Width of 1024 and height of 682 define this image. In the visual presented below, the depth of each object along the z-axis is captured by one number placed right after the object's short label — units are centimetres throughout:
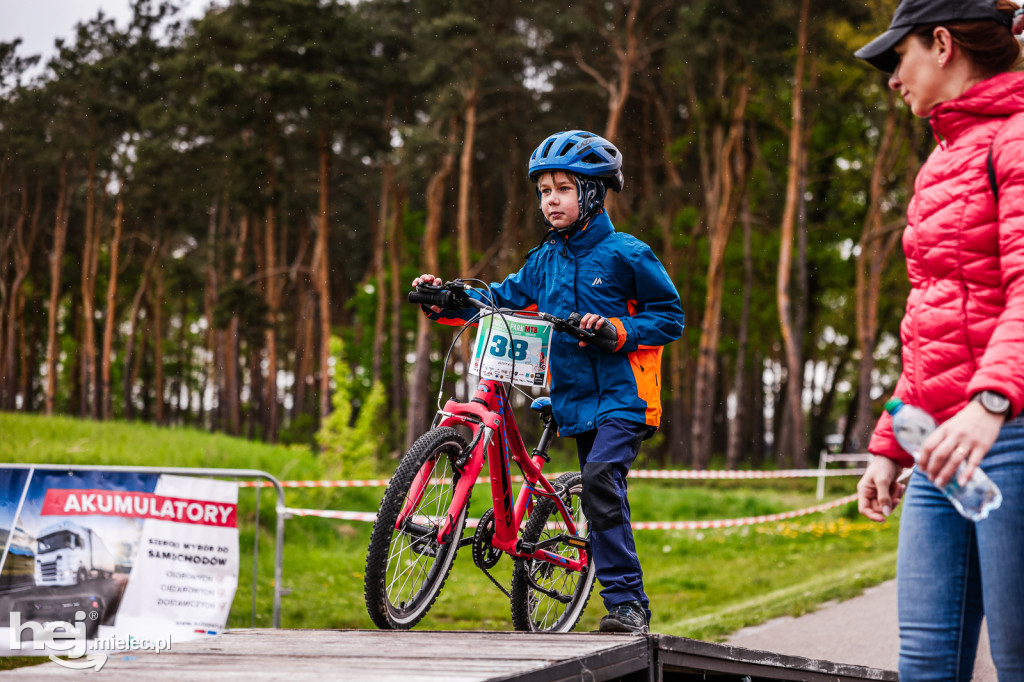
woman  435
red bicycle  817
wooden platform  624
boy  877
